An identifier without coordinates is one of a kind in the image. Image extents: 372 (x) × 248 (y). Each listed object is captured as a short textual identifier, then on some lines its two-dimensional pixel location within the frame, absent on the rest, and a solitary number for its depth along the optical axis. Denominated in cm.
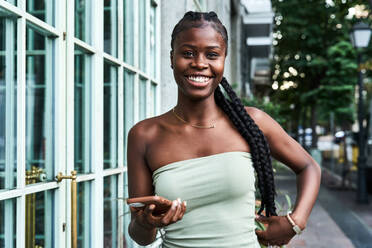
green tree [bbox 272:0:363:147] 1695
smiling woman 159
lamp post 1009
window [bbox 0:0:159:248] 196
